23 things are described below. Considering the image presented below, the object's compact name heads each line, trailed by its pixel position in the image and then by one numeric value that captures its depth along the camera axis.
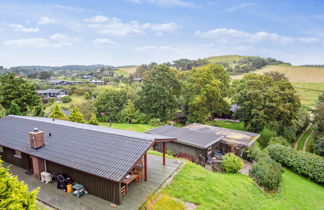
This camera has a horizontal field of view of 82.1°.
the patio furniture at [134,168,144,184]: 10.45
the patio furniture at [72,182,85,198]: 9.06
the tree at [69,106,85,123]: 22.96
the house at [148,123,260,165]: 15.62
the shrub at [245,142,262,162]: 16.95
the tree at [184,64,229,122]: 28.84
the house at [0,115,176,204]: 8.61
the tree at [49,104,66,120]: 22.00
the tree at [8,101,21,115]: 21.86
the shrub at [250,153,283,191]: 13.44
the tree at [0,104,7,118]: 20.55
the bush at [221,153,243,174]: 14.43
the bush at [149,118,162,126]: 29.98
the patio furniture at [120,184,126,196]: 8.99
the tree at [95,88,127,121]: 34.94
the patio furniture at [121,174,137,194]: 8.93
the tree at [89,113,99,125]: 25.73
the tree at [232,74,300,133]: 23.78
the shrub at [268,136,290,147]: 22.42
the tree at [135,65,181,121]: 31.37
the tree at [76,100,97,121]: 33.34
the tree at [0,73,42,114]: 25.69
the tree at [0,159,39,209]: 5.30
